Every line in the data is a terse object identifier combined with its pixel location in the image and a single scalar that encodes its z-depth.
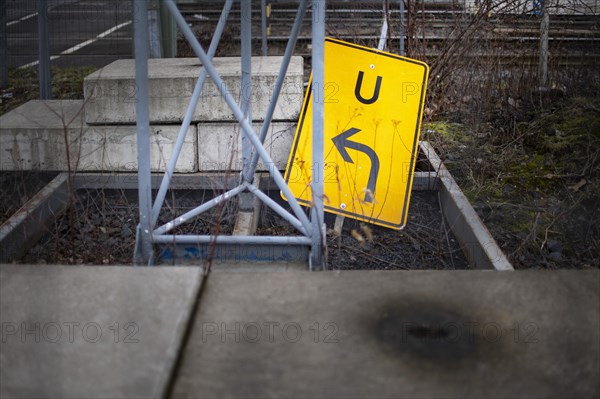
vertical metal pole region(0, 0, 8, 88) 9.59
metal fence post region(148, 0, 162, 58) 9.02
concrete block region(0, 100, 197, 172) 6.16
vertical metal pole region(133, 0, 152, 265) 3.98
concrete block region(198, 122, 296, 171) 6.17
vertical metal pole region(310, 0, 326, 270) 3.89
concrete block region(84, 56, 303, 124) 6.03
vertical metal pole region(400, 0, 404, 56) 8.16
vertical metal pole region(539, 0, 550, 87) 8.52
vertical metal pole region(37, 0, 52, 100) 7.66
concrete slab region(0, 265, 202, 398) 2.70
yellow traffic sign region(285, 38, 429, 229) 5.21
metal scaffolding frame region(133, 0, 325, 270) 3.98
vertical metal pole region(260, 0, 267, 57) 9.86
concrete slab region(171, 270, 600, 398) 2.70
